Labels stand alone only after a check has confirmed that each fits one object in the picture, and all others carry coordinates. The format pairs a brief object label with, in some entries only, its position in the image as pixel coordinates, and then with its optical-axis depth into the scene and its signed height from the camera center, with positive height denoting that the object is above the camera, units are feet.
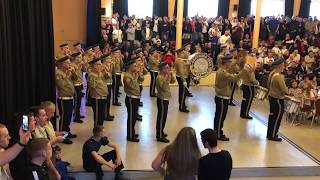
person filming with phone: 11.68 -3.79
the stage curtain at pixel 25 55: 19.19 -2.39
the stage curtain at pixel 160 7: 67.67 +0.61
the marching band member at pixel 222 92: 26.30 -4.76
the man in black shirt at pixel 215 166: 12.83 -4.49
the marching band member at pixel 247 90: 31.58 -5.66
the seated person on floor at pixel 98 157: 19.78 -6.83
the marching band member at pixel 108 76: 30.50 -4.61
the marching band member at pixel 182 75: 33.96 -5.06
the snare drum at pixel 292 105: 31.24 -6.50
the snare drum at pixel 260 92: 34.31 -6.24
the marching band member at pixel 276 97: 26.16 -5.00
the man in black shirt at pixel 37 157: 12.93 -4.43
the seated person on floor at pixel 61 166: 18.45 -6.83
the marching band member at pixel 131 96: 25.80 -5.03
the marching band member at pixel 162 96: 25.96 -5.05
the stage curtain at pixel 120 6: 64.85 +0.56
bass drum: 32.30 -3.90
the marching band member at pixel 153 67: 37.11 -4.73
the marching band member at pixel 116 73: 34.86 -5.11
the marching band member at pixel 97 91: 26.04 -4.83
